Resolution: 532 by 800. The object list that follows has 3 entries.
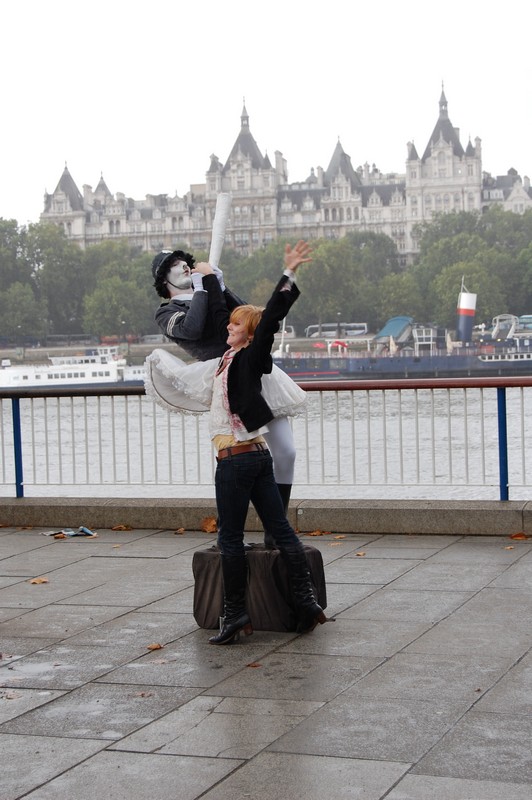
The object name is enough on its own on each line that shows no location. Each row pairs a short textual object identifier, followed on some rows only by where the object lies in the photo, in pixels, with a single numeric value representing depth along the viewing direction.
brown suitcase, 5.08
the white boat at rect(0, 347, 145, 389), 71.94
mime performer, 5.15
